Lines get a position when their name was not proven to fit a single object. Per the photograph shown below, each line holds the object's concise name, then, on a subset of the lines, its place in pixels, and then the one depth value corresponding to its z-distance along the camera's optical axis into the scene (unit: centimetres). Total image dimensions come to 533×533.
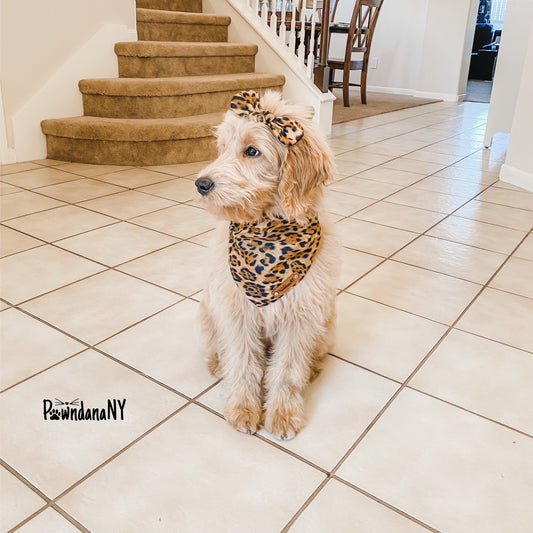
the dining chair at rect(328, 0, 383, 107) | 572
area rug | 570
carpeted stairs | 338
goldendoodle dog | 105
